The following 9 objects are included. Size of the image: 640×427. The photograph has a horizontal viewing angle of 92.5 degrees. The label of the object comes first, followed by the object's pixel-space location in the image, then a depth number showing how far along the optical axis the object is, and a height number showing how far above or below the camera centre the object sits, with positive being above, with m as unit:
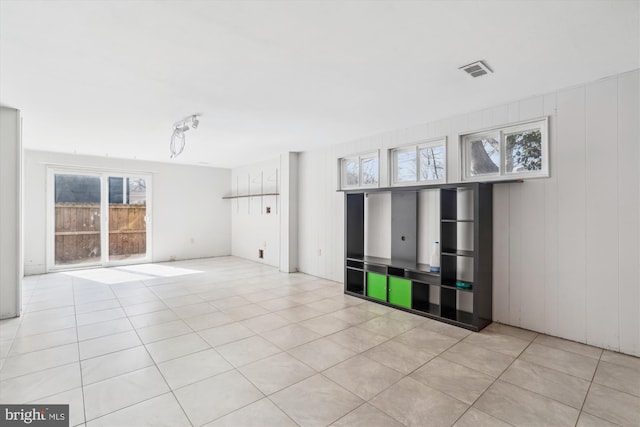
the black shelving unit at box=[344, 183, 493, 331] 3.42 -0.65
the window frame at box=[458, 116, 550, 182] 3.26 +0.78
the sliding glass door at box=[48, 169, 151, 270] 6.53 -0.11
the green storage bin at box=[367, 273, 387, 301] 4.33 -1.05
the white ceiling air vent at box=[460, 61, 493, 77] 2.60 +1.27
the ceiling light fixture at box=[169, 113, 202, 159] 4.03 +1.25
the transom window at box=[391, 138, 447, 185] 4.18 +0.73
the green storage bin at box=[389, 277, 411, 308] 4.02 -1.05
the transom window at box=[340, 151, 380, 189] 5.04 +0.74
